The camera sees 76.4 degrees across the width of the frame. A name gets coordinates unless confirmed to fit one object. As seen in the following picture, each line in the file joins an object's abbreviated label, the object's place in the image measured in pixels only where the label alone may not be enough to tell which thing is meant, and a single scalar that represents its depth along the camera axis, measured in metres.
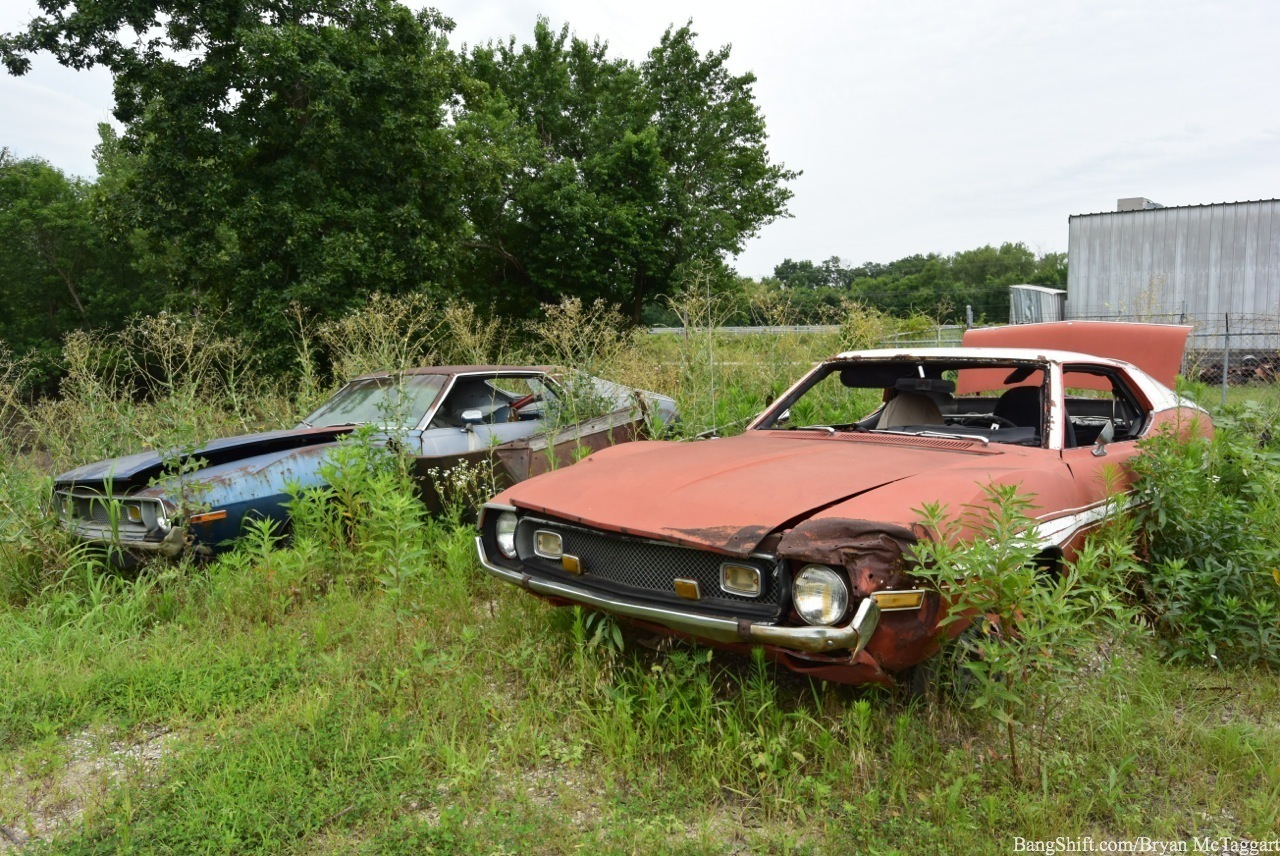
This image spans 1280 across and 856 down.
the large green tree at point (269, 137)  15.67
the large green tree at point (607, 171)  23.05
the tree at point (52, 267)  30.27
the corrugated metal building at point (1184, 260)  19.56
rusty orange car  2.49
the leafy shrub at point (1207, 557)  3.42
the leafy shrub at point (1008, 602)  2.38
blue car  4.81
